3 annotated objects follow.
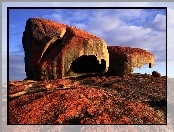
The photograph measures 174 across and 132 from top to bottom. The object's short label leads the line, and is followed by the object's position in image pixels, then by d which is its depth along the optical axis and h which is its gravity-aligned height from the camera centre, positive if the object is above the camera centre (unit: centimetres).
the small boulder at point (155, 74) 1634 -49
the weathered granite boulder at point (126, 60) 1630 +8
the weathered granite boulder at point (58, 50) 1518 +46
